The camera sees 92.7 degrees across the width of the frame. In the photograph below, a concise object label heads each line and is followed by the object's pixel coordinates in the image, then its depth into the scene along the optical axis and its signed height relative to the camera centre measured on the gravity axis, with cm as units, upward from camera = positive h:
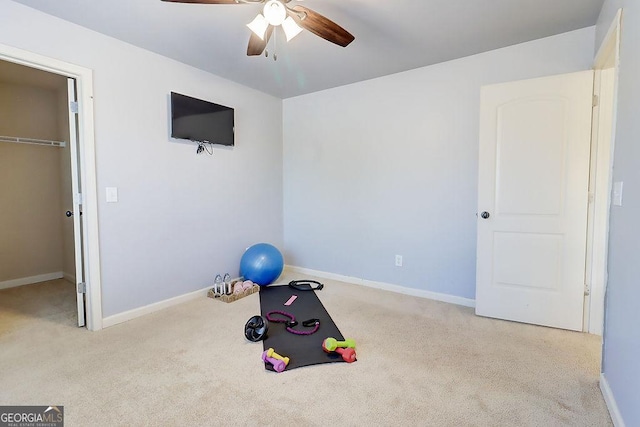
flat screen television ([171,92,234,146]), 299 +81
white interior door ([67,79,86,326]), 247 -2
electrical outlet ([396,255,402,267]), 347 -71
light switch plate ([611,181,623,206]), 156 +3
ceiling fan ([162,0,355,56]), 175 +109
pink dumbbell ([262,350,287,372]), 191 -104
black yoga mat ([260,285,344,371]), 209 -108
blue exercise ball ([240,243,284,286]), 345 -76
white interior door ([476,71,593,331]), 241 +0
